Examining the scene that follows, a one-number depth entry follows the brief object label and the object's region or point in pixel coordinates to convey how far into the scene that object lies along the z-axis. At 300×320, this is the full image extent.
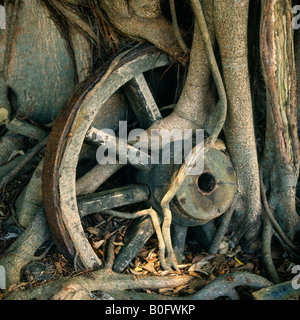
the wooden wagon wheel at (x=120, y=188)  2.35
